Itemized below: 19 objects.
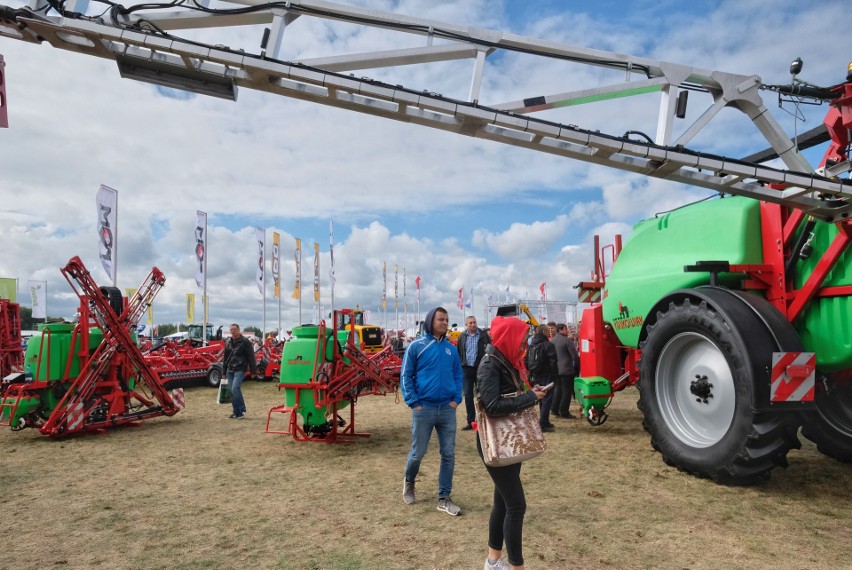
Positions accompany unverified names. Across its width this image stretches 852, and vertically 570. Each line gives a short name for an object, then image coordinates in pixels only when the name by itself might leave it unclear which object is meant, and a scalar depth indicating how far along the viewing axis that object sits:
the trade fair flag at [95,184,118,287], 15.33
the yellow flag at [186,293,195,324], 32.00
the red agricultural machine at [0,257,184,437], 8.45
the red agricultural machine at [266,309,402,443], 7.38
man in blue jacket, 4.98
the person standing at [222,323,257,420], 10.20
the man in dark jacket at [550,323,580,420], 9.38
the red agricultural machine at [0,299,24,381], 13.52
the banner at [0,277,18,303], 23.67
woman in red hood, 3.27
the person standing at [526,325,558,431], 9.07
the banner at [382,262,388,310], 44.22
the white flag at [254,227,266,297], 24.02
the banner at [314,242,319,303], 27.72
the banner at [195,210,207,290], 21.98
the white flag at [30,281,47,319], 28.35
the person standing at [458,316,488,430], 8.70
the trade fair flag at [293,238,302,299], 26.81
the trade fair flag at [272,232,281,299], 25.00
